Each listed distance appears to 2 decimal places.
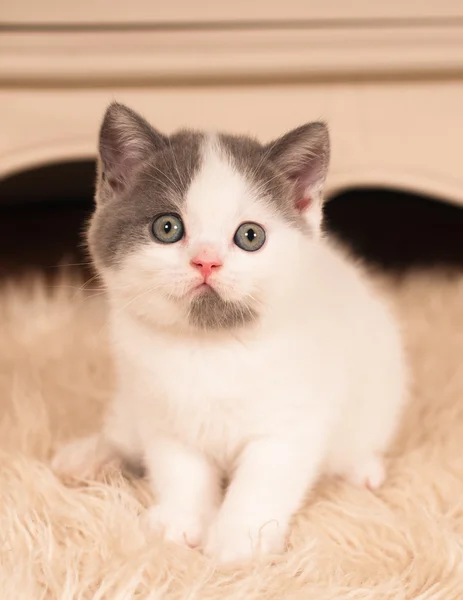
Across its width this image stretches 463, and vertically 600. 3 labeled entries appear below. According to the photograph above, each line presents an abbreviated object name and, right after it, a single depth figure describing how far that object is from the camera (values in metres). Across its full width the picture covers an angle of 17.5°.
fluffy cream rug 0.48
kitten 0.49
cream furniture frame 0.61
